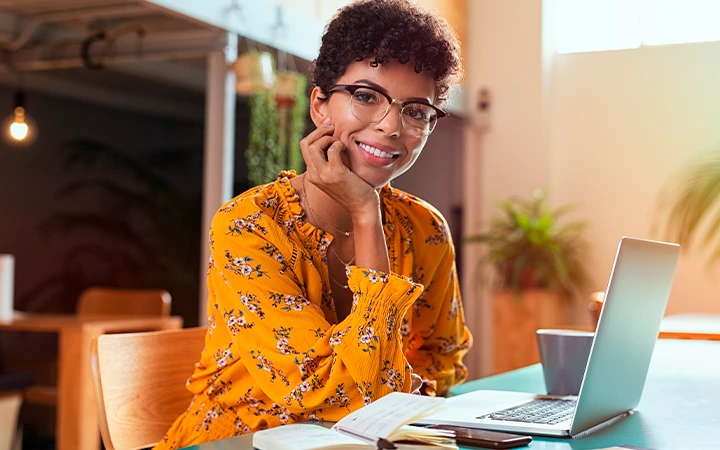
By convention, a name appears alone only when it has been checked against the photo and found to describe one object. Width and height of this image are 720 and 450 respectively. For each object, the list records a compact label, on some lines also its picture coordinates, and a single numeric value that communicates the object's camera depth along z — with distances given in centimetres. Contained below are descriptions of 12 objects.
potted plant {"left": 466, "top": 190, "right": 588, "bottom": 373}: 591
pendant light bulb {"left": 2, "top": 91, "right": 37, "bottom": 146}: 475
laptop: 110
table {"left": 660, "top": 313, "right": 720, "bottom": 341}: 253
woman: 124
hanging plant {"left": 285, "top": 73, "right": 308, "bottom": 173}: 416
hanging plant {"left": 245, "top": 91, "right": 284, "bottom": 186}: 407
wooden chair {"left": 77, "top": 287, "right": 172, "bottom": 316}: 417
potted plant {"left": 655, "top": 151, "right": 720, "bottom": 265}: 600
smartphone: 104
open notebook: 96
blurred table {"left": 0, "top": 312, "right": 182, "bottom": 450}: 360
